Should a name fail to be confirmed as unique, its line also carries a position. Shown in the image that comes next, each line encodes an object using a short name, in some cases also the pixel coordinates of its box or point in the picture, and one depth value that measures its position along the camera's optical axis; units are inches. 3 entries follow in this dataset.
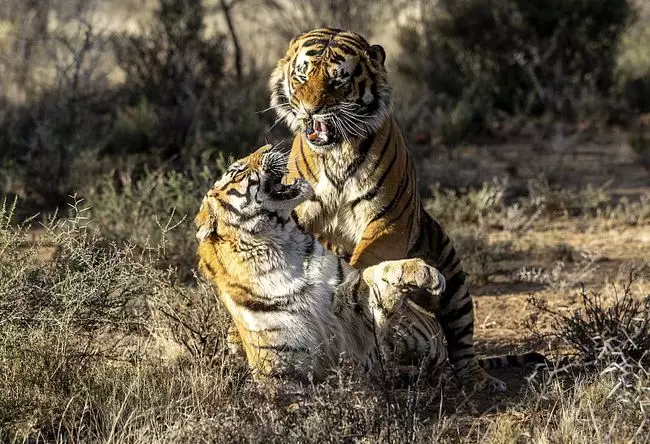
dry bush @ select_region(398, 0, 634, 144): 1128.2
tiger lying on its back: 344.8
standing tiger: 401.7
